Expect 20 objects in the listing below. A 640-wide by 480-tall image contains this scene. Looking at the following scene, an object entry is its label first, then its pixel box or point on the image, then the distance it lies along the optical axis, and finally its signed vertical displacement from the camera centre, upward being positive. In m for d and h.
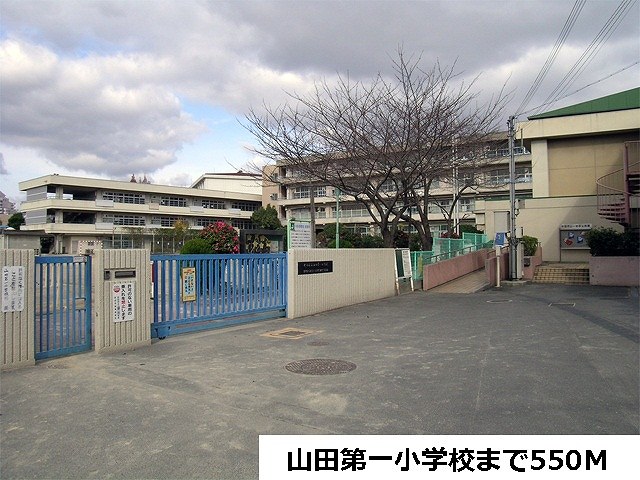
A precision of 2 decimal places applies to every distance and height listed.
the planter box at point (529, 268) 25.45 -1.26
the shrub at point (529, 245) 26.63 -0.12
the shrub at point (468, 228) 47.88 +1.44
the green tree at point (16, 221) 71.68 +4.20
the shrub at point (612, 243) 22.69 -0.07
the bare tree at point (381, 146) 20.83 +4.10
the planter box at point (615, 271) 22.11 -1.28
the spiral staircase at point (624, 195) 24.58 +2.43
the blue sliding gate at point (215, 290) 9.88 -0.92
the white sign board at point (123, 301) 8.59 -0.88
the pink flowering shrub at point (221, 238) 20.02 +0.37
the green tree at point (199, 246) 19.88 +0.06
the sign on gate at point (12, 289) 7.25 -0.55
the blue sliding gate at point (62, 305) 7.89 -0.88
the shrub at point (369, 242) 34.69 +0.22
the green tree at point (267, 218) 69.12 +3.88
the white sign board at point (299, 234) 15.45 +0.38
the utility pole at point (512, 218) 24.02 +1.16
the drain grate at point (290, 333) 10.44 -1.81
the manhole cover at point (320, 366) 7.48 -1.81
